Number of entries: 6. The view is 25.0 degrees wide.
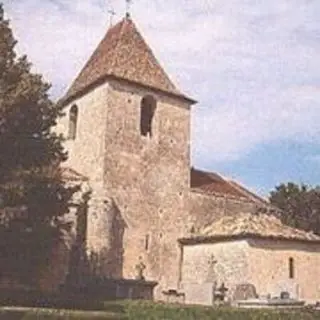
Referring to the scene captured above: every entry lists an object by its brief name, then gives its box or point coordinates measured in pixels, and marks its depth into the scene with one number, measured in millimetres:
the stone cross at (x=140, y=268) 36038
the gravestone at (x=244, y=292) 30158
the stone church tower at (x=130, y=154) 36000
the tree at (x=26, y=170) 23969
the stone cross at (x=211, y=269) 34969
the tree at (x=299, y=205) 49500
